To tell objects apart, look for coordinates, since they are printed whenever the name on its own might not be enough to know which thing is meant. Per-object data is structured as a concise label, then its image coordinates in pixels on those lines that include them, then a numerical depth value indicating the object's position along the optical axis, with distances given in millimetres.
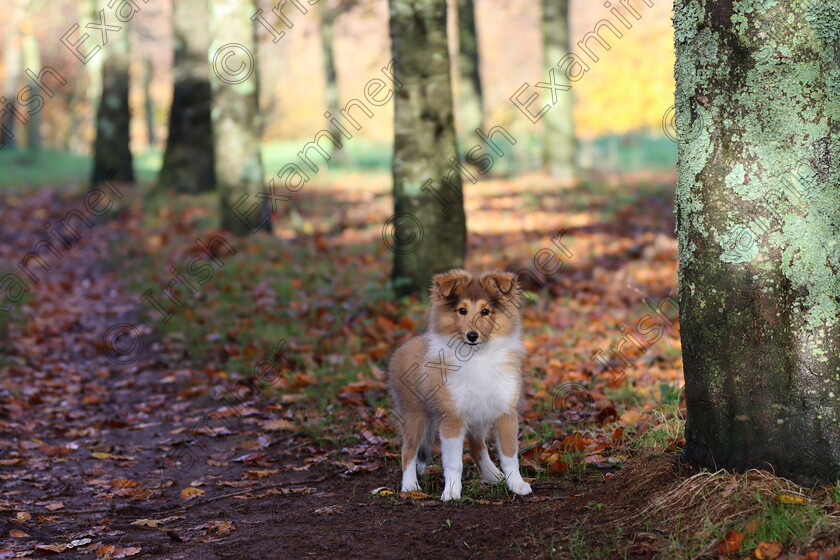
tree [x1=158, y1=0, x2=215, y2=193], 19406
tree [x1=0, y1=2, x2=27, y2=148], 35469
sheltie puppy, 5383
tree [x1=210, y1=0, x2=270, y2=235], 14711
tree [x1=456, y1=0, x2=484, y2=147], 24578
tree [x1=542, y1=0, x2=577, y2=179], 22781
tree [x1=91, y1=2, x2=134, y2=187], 22219
